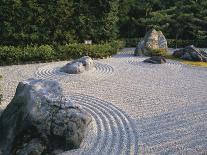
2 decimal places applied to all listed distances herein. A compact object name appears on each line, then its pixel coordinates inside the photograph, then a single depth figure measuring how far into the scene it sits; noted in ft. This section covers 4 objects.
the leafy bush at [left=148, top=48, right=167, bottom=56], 92.63
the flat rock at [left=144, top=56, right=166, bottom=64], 81.84
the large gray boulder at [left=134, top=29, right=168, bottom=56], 94.22
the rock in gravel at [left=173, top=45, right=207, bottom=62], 85.99
